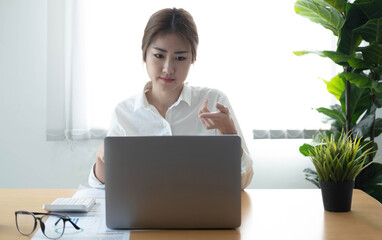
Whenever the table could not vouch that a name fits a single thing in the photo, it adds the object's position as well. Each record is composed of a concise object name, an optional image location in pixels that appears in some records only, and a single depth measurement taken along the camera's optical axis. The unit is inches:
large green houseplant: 97.3
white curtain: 114.9
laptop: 42.1
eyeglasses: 42.4
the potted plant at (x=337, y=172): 49.4
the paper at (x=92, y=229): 41.8
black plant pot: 49.8
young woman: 65.7
